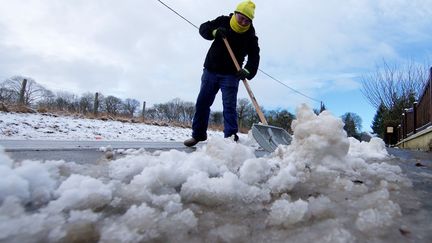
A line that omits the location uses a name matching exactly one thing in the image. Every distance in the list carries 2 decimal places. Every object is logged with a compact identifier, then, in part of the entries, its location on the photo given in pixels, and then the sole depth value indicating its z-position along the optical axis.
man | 4.43
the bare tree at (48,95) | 43.53
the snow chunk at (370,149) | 3.69
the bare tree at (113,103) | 47.62
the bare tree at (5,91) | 37.85
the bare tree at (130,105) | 52.53
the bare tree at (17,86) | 40.35
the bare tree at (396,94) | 22.34
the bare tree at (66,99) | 45.30
